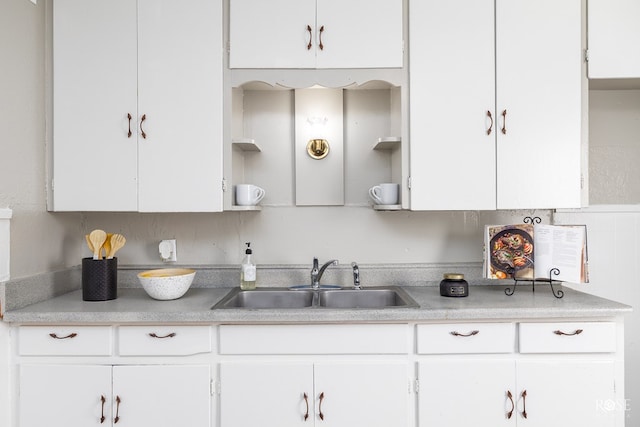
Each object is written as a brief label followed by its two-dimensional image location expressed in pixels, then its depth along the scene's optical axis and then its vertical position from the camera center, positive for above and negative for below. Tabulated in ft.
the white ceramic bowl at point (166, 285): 5.94 -1.08
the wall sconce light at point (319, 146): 7.23 +1.23
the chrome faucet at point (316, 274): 6.78 -1.04
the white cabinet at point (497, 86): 6.15 +1.99
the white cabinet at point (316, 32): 6.16 +2.85
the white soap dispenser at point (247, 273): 6.69 -1.00
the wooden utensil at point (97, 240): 6.14 -0.39
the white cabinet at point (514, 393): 5.33 -2.43
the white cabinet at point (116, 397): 5.30 -2.45
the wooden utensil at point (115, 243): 6.34 -0.46
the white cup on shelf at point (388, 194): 6.50 +0.33
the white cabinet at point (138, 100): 6.16 +1.79
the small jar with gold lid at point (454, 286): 6.17 -1.14
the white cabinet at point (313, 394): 5.30 -2.42
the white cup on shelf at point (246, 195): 6.48 +0.32
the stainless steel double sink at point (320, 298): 6.76 -1.44
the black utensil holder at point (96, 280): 6.01 -0.99
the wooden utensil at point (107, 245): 6.30 -0.48
